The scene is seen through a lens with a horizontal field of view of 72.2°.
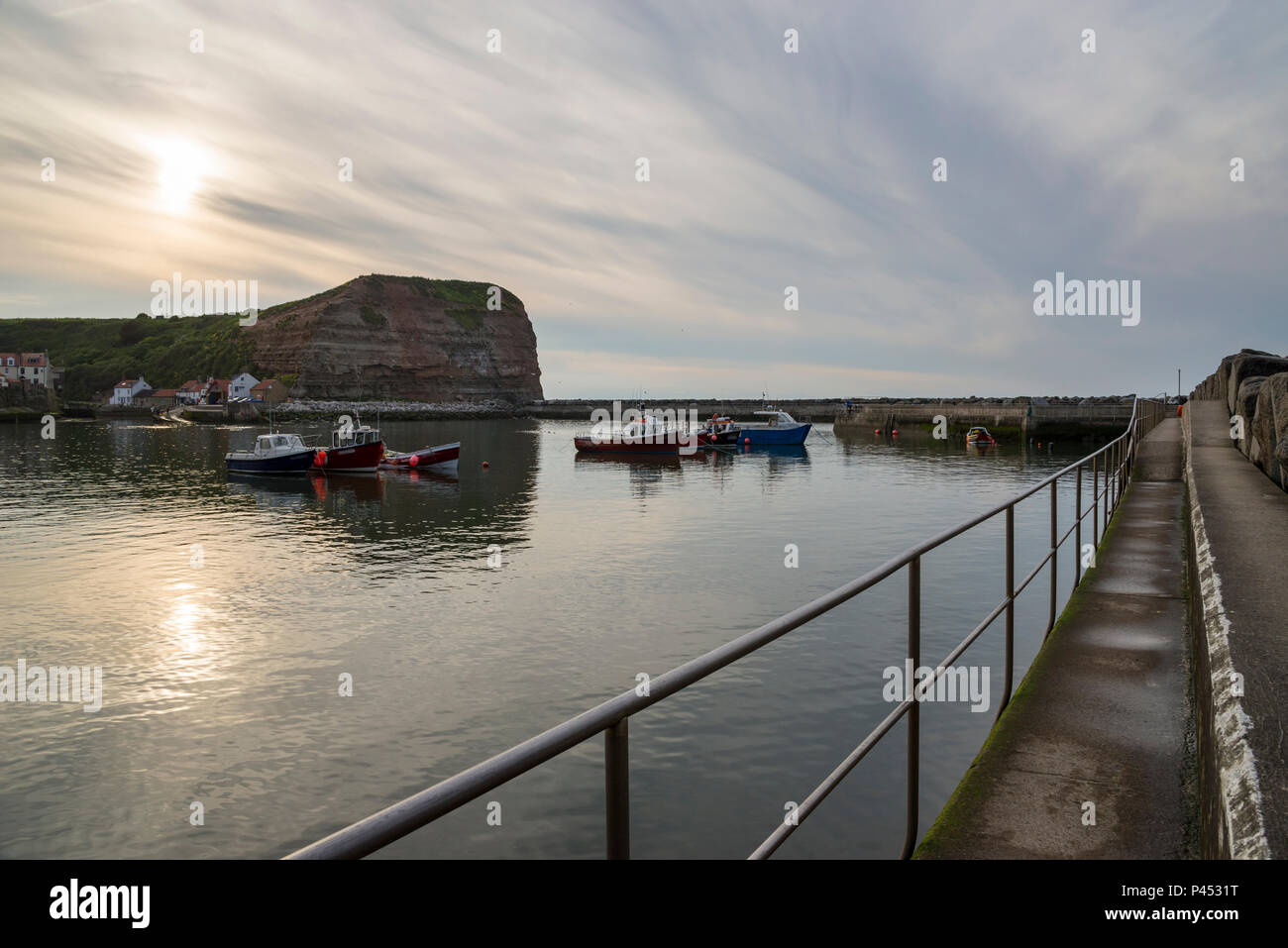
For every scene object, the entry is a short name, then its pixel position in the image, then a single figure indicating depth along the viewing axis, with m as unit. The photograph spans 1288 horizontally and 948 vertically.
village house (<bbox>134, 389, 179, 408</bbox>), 155.12
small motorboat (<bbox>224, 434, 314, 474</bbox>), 46.56
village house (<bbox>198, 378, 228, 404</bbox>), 150.00
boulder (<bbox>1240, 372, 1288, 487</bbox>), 9.77
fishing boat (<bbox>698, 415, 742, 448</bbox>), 70.38
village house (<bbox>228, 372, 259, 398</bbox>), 149.00
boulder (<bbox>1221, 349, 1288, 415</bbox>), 22.94
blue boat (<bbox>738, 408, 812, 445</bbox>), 70.81
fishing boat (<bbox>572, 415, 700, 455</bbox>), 60.62
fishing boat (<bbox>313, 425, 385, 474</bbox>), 46.88
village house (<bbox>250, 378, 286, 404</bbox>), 144.50
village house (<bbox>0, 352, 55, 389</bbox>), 144.75
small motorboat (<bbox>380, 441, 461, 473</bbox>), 49.19
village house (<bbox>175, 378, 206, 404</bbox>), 153.55
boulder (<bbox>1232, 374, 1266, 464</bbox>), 14.28
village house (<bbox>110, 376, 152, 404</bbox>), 159.00
